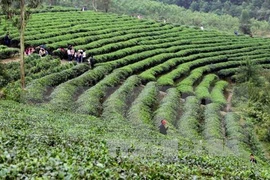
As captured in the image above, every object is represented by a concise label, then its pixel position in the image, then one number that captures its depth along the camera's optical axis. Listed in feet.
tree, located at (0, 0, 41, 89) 98.09
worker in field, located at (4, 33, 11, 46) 150.00
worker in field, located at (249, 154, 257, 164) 73.96
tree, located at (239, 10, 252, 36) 324.39
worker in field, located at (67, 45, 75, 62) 142.82
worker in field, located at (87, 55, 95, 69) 138.46
